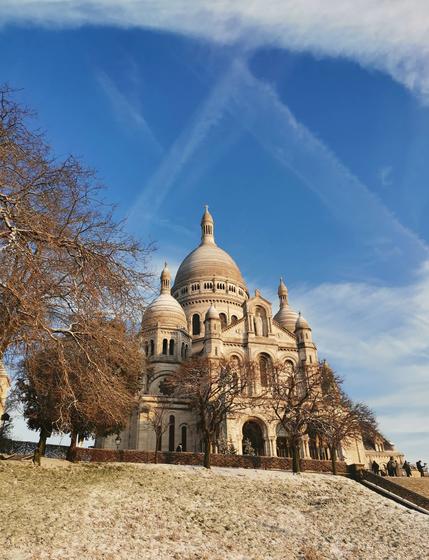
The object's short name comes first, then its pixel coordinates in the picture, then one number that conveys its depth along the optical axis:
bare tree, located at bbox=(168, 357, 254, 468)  25.64
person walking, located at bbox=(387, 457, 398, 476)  29.29
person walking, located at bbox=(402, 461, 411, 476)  29.54
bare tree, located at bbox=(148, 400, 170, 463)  36.13
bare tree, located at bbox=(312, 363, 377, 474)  27.62
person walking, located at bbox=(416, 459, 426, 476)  32.34
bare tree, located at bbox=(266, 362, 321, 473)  24.16
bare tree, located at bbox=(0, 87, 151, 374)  9.85
